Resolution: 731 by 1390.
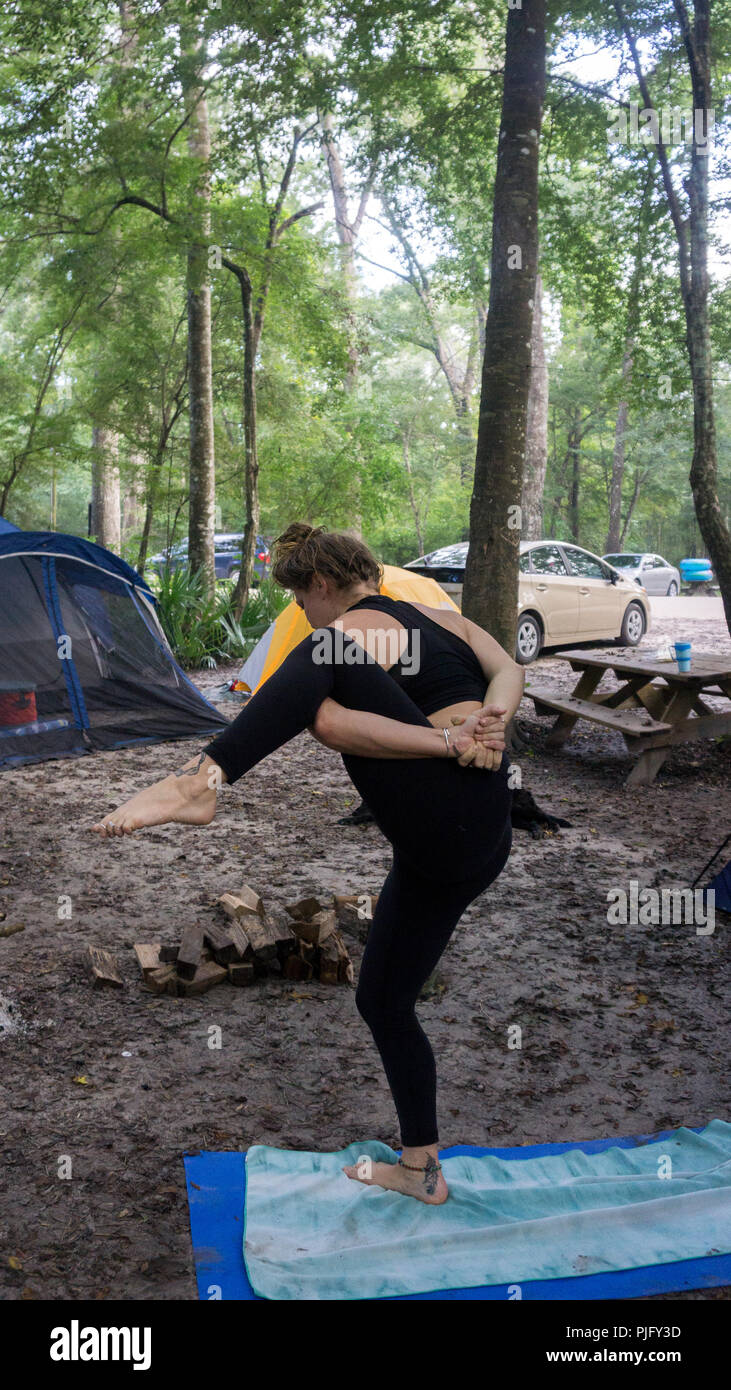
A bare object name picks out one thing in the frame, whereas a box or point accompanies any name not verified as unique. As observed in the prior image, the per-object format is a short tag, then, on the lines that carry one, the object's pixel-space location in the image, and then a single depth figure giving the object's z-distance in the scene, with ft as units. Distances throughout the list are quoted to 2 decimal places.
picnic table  25.05
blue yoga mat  8.20
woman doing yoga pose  7.47
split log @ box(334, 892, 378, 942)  15.43
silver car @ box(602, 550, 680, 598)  90.53
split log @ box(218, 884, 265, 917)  15.24
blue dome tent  27.91
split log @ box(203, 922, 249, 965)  14.07
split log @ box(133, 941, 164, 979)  13.83
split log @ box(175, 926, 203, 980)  13.73
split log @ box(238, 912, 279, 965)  14.06
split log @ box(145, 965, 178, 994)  13.60
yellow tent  29.12
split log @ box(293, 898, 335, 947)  14.43
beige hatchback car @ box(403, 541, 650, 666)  43.37
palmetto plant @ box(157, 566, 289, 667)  41.14
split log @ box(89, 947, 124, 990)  13.61
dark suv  58.34
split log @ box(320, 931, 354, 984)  14.07
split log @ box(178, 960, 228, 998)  13.56
